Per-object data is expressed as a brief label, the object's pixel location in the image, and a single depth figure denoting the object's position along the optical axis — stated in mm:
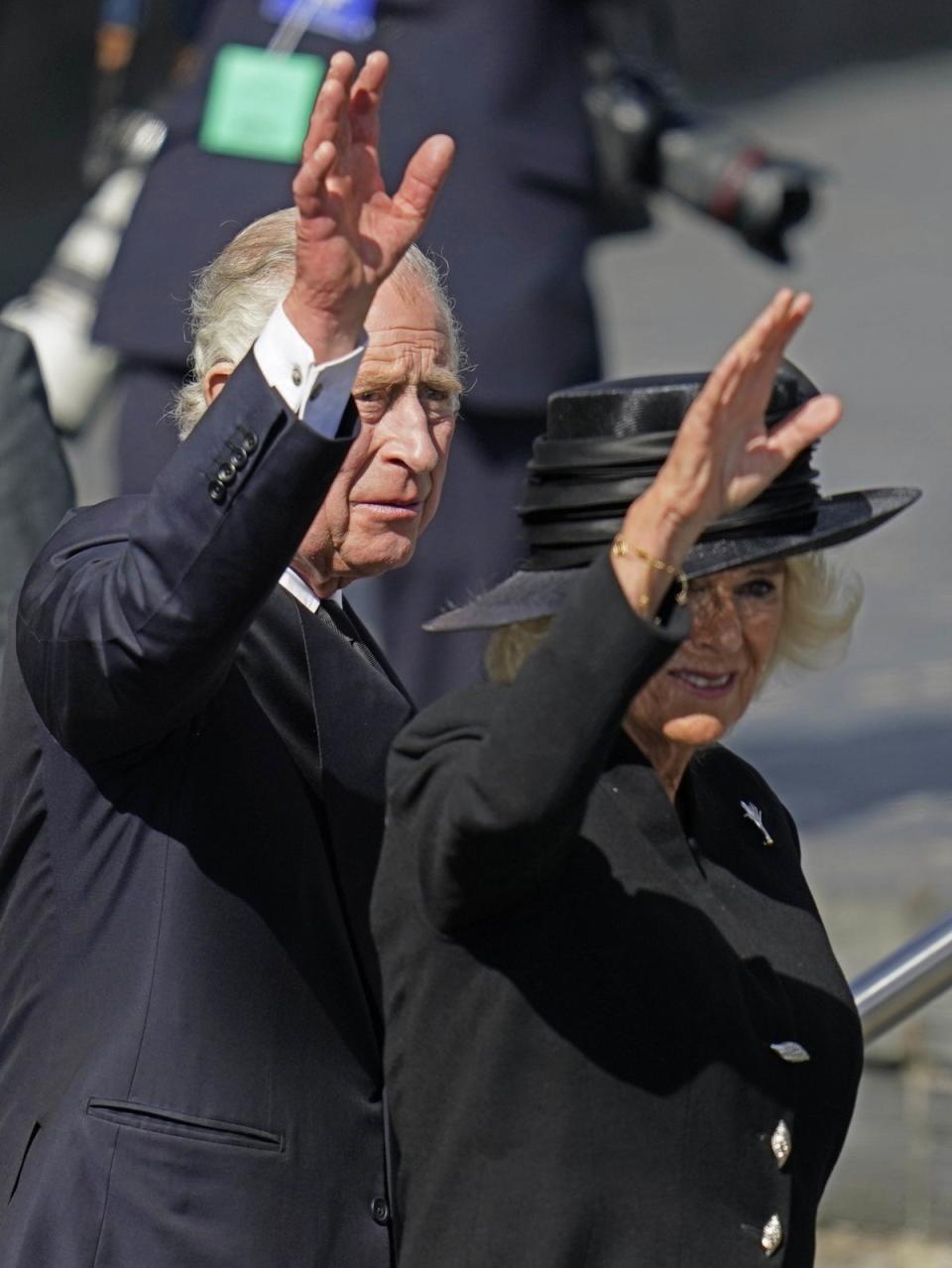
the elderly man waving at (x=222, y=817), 13779
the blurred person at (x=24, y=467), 15058
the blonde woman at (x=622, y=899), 13621
